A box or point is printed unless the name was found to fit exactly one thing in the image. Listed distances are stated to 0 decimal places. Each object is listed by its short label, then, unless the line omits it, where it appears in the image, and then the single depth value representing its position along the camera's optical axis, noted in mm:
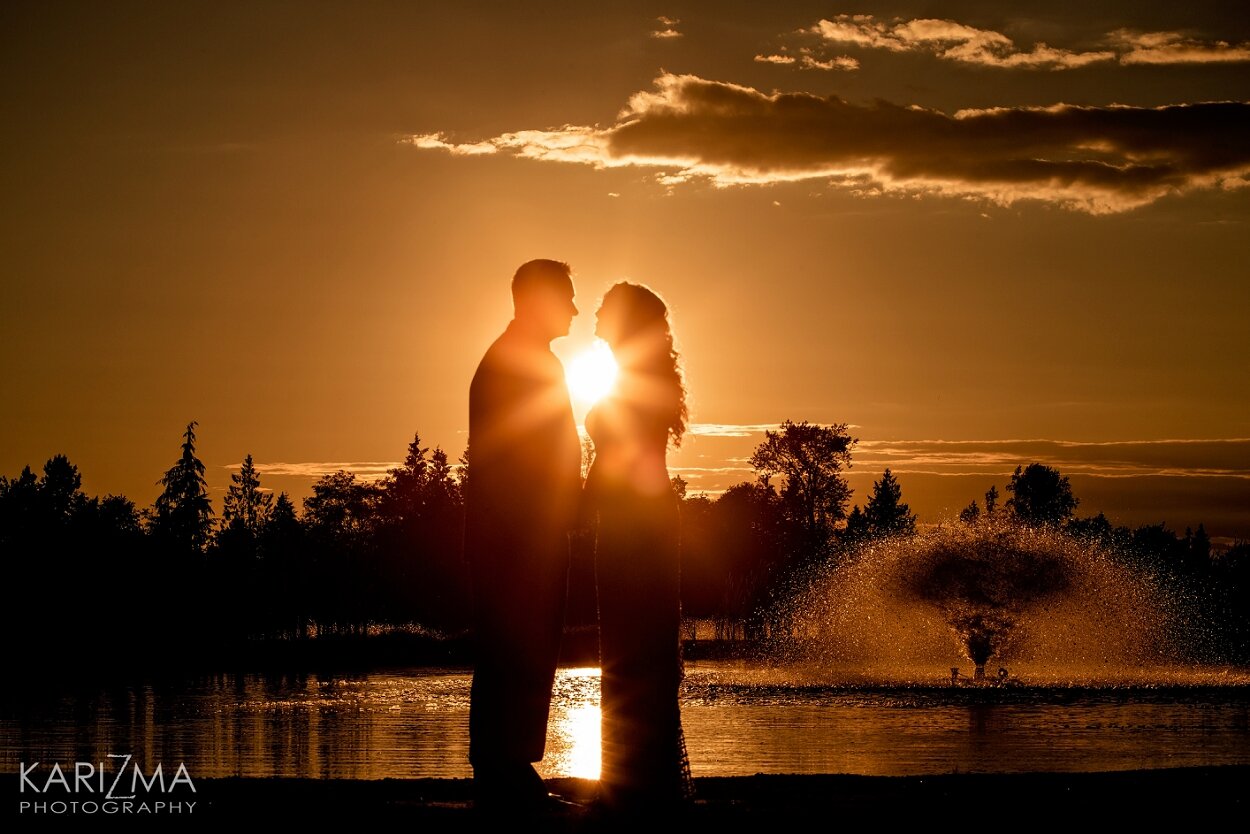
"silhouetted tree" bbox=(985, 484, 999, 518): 112412
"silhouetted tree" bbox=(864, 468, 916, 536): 143000
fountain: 37062
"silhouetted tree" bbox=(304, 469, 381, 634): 110312
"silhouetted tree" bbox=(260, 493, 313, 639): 111500
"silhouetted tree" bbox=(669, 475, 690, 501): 116750
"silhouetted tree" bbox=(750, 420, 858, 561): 98875
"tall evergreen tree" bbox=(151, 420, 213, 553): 120188
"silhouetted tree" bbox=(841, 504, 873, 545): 101081
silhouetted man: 10703
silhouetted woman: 11062
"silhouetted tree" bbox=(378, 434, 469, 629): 102375
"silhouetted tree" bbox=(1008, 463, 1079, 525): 141250
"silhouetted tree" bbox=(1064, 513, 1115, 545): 127644
